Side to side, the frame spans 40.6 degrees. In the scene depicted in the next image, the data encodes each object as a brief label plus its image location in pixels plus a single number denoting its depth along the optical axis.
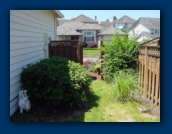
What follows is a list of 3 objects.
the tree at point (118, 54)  5.30
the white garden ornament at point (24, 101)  3.36
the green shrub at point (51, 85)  3.55
